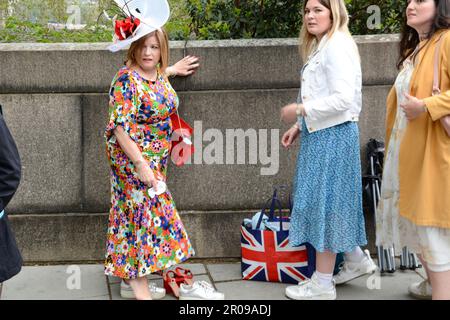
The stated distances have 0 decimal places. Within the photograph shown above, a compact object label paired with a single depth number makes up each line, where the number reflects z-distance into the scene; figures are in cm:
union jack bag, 438
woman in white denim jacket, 387
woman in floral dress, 390
